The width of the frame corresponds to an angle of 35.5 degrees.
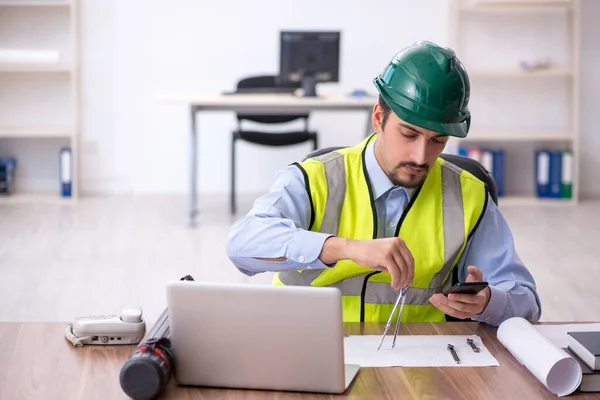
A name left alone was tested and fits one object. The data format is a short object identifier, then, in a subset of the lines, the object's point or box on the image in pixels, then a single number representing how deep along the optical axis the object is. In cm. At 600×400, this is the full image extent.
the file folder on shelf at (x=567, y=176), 656
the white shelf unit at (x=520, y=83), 659
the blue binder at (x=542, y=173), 662
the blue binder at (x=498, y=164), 666
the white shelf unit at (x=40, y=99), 652
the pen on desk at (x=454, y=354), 170
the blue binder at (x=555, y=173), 661
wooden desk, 155
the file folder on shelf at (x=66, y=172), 655
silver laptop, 148
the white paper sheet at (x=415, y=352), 169
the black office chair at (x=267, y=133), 603
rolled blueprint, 157
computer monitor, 580
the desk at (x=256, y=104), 572
